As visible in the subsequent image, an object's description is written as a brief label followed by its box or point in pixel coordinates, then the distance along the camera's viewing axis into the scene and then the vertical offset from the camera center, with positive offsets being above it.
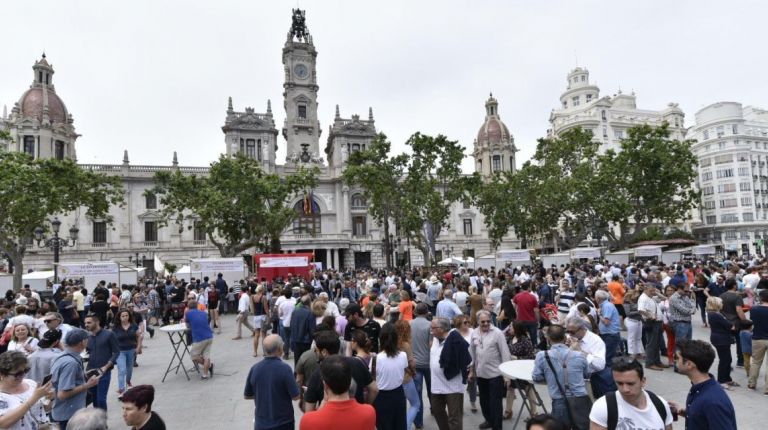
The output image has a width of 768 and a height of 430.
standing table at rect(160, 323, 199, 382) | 9.46 -2.19
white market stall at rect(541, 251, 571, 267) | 30.17 -1.79
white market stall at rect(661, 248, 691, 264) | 28.23 -1.85
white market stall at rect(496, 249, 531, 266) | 27.81 -1.34
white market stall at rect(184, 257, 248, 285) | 23.27 -0.97
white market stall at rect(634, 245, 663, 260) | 28.75 -1.49
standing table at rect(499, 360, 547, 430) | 5.54 -1.70
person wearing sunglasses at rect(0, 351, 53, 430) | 4.11 -1.24
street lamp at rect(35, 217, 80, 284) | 21.28 +1.03
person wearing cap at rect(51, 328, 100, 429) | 5.66 -1.56
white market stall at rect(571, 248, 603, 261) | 29.92 -1.51
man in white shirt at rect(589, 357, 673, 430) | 3.47 -1.36
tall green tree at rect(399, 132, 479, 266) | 34.19 +4.11
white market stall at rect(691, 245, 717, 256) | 32.59 -1.73
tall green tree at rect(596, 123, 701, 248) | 36.28 +4.10
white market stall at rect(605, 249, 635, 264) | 31.92 -1.93
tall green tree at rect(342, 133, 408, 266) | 34.94 +5.00
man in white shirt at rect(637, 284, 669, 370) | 9.59 -1.96
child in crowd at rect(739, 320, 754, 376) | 8.89 -2.37
